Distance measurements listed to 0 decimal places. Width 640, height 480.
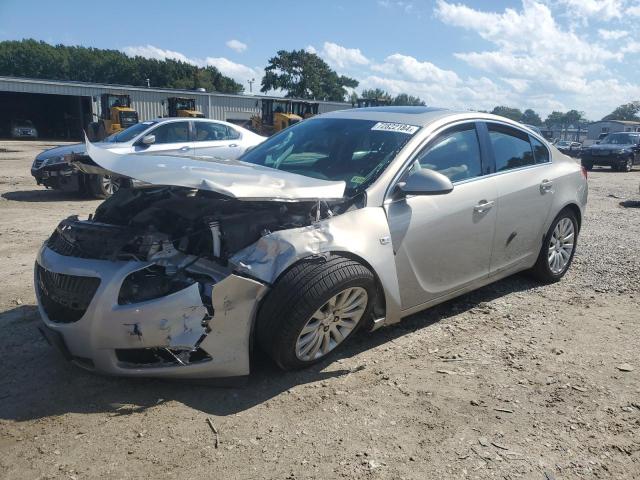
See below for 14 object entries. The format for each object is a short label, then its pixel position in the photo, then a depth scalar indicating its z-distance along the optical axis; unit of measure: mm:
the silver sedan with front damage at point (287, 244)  2857
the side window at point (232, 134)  11539
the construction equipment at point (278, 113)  28250
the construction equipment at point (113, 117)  26077
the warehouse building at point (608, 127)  58688
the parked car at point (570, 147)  36962
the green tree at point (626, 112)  115500
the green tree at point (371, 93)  99044
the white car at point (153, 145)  10055
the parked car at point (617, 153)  21219
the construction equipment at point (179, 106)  31156
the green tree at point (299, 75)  84188
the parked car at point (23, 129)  37844
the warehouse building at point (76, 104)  39875
